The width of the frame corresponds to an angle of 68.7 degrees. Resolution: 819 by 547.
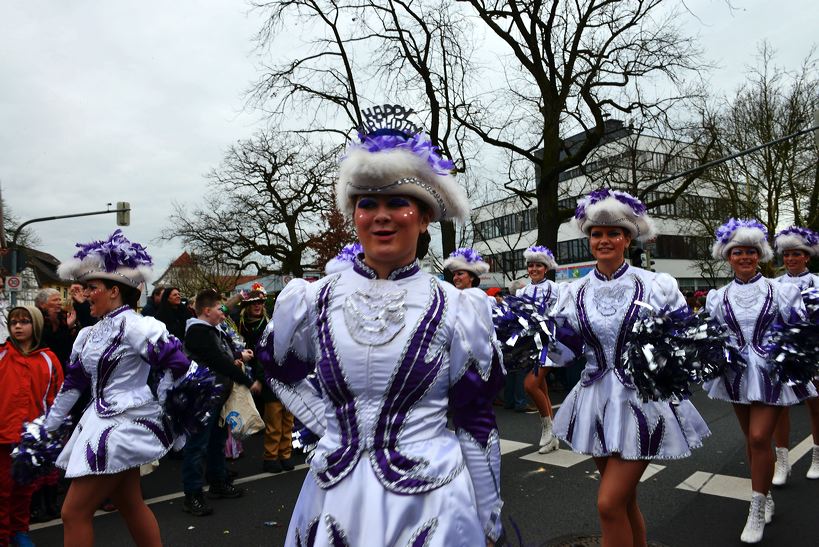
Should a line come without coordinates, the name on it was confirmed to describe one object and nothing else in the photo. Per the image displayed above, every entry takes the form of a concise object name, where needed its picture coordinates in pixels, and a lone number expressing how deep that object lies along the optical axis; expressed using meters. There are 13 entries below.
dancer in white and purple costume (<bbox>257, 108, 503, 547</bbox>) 1.78
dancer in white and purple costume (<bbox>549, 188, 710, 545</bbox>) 3.05
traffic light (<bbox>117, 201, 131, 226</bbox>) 20.72
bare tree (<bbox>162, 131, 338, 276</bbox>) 29.30
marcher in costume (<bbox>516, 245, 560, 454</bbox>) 6.75
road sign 13.93
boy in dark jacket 5.68
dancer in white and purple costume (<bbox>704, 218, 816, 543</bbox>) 4.14
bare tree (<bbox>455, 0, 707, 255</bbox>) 14.68
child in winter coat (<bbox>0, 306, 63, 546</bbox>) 4.29
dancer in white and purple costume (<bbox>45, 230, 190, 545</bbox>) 3.32
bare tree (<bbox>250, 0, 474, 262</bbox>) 15.56
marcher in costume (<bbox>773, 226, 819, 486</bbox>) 6.77
